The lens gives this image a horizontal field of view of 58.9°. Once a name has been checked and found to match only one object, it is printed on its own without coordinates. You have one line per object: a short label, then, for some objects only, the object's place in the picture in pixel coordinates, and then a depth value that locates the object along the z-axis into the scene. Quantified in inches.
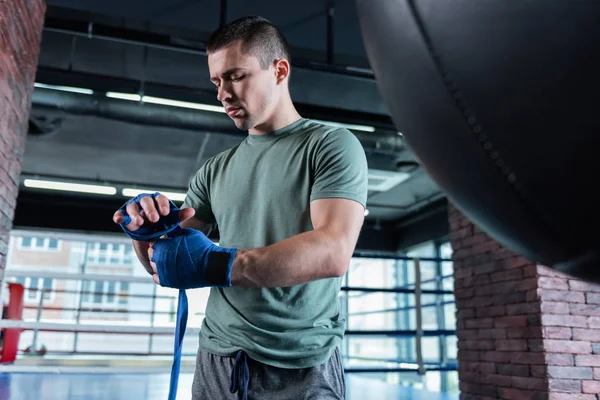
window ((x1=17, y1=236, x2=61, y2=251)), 719.4
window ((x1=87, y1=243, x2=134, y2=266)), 642.8
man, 29.5
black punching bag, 14.2
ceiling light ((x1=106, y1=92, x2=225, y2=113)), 169.9
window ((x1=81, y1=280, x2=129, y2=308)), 612.4
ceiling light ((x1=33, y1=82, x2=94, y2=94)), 158.2
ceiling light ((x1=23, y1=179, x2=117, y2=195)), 284.0
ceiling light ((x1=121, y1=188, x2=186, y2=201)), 297.0
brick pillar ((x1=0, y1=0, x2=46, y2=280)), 88.7
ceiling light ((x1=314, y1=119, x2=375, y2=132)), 188.3
